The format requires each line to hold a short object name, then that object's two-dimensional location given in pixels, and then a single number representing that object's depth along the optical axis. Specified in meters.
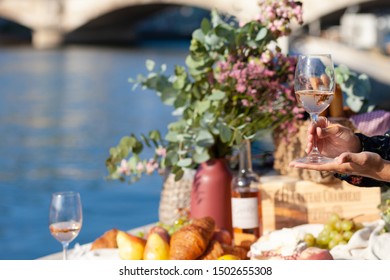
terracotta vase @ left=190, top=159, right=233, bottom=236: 3.12
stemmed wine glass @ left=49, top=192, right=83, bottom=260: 2.56
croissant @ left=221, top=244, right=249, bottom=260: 2.67
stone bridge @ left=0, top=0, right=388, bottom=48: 32.99
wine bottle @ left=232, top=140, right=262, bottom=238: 2.92
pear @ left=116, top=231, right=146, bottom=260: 2.75
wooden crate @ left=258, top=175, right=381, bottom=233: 3.11
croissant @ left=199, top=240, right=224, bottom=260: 2.59
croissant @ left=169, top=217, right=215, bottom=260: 2.55
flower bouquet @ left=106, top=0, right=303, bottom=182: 3.11
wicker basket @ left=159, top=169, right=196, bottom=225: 3.29
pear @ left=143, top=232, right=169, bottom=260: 2.62
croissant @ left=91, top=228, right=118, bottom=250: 3.00
